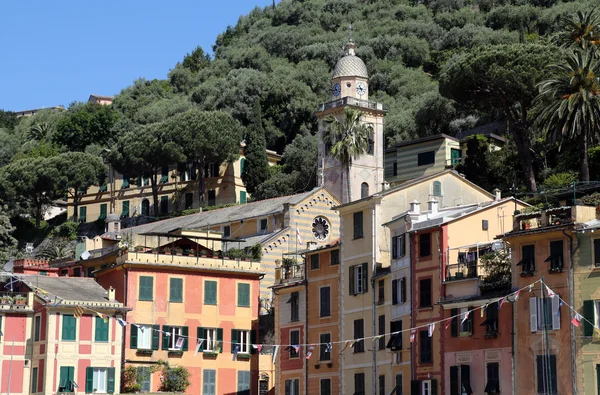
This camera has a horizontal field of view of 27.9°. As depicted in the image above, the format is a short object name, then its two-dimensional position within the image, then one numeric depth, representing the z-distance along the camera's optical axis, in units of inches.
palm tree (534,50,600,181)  3240.7
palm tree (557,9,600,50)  3577.8
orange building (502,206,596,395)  2260.1
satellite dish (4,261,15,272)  3369.6
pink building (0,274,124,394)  2832.2
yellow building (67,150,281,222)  5191.9
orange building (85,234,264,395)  3036.4
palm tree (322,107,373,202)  4121.6
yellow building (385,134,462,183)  4429.1
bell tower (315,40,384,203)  4274.1
